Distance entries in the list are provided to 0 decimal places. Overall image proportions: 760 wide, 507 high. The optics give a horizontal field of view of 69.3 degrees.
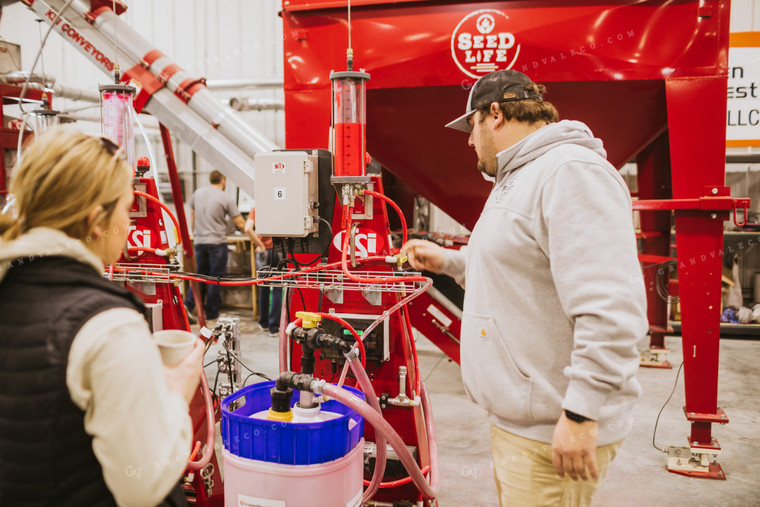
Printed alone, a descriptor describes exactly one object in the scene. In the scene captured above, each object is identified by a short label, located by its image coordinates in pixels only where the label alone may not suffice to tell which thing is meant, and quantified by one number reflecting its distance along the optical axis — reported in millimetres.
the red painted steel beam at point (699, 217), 2623
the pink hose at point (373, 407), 1760
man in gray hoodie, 1109
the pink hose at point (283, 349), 2156
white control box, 2084
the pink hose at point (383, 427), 1547
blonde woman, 800
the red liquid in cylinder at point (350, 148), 2045
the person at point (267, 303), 5490
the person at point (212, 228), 5824
